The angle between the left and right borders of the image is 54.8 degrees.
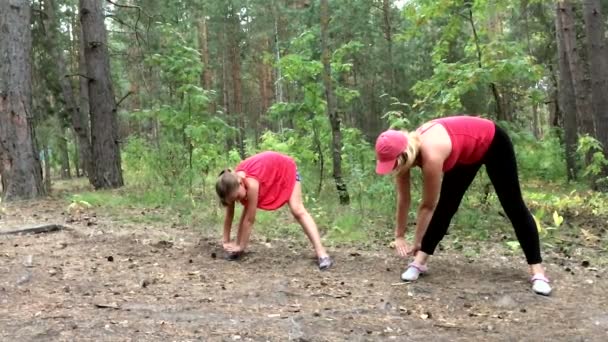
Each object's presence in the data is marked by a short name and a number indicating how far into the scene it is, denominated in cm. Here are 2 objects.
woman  396
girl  495
